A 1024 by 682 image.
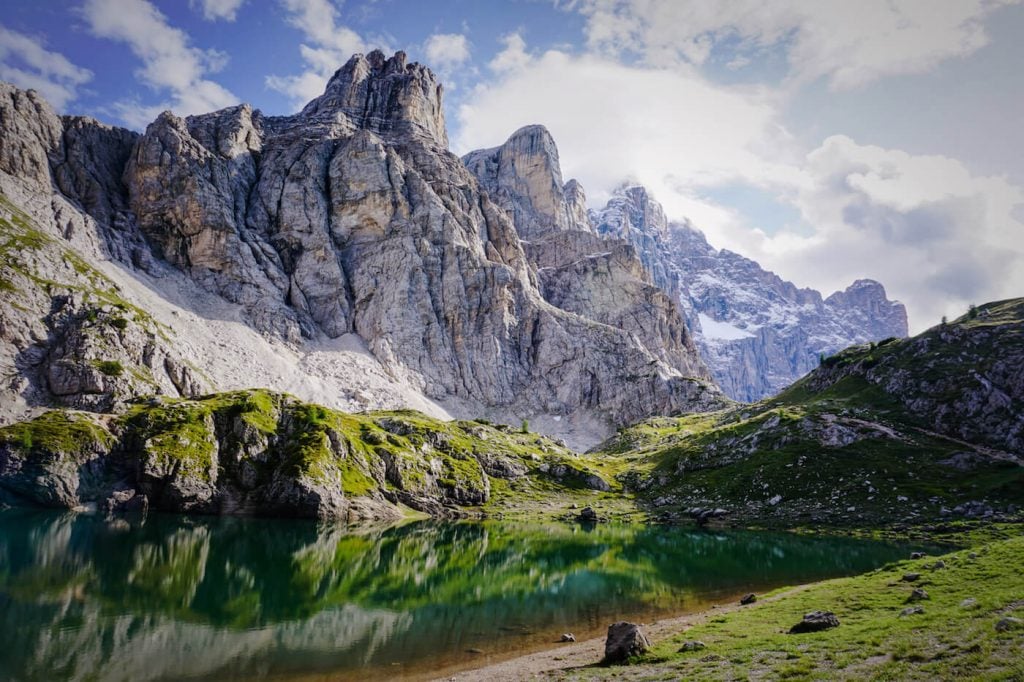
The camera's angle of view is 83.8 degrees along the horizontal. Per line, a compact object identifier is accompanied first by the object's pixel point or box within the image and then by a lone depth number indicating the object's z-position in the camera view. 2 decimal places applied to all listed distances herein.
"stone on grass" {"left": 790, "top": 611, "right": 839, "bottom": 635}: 25.72
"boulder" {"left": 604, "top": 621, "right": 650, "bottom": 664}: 25.98
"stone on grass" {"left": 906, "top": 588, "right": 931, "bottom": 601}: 27.33
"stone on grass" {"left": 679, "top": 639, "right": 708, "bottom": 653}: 25.79
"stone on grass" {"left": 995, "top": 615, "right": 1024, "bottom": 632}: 18.23
